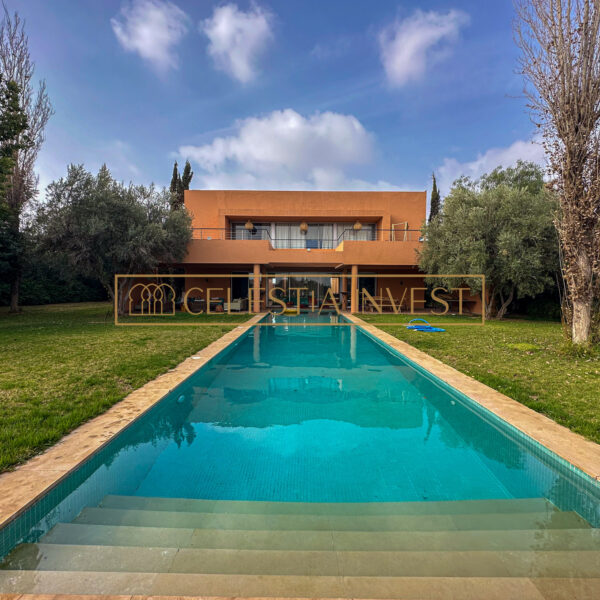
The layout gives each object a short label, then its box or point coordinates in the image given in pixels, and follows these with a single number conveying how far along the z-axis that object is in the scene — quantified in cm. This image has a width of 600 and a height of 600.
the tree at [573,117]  731
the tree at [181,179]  2958
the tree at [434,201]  3284
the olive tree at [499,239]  1366
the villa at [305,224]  2112
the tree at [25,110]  1609
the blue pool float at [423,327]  1234
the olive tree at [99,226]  1360
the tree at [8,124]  1035
